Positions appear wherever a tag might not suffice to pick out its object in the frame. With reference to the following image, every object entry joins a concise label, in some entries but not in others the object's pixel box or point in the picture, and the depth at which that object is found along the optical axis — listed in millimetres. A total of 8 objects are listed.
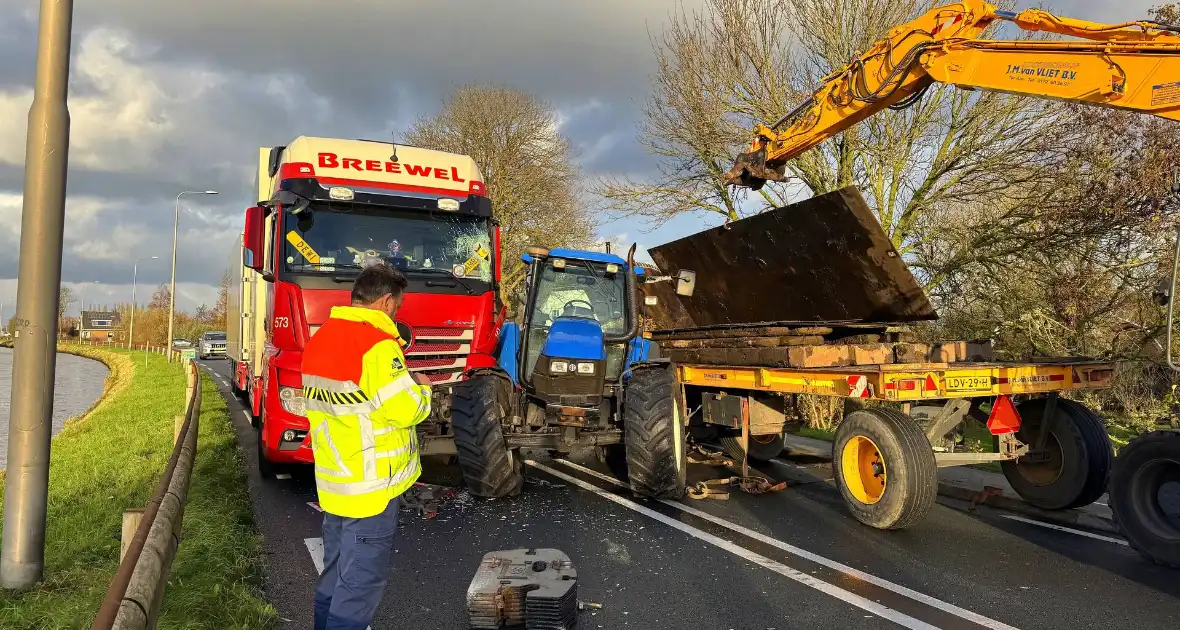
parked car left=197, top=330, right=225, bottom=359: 42125
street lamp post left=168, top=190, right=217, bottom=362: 31325
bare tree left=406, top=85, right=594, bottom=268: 26031
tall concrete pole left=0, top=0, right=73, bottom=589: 4324
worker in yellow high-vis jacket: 3121
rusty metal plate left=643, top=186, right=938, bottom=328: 7066
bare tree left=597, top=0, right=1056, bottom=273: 10570
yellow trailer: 5617
